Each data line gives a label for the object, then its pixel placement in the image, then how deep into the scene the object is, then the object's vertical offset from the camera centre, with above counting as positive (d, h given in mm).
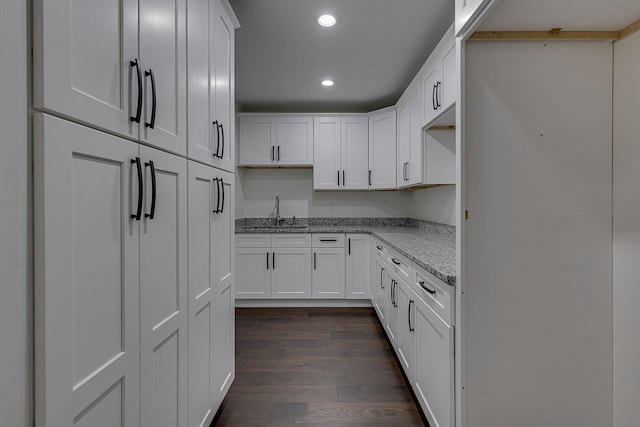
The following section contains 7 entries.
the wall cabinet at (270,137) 4039 +950
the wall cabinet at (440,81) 2053 +935
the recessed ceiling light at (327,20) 2207 +1355
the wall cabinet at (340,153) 4043 +748
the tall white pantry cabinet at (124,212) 663 -2
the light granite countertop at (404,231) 1685 -221
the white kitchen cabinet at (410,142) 2836 +700
